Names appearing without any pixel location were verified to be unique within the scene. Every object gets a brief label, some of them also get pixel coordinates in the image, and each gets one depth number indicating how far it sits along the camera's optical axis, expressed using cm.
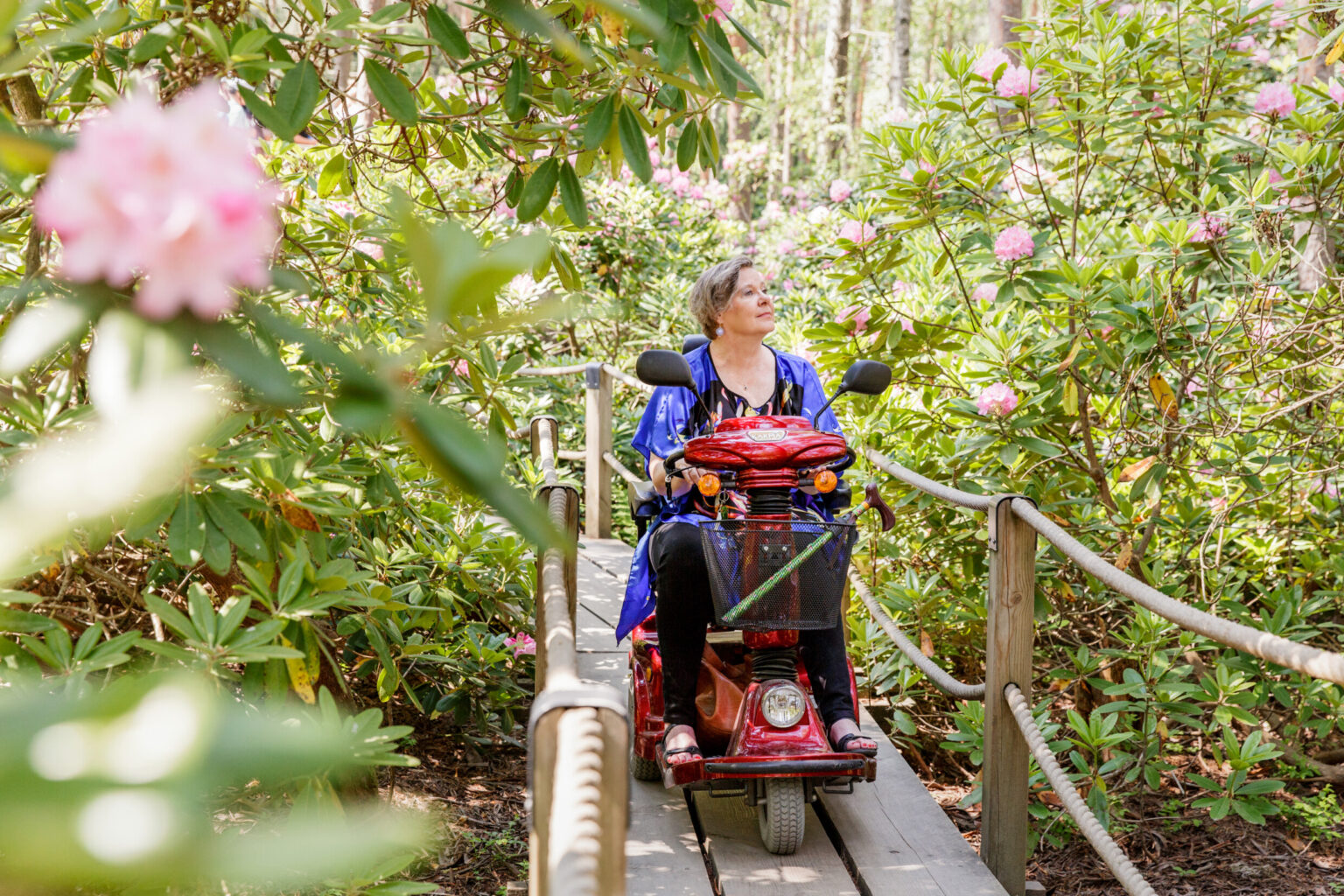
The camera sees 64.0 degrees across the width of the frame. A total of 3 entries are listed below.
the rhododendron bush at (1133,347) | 354
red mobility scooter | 257
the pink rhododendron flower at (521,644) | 399
